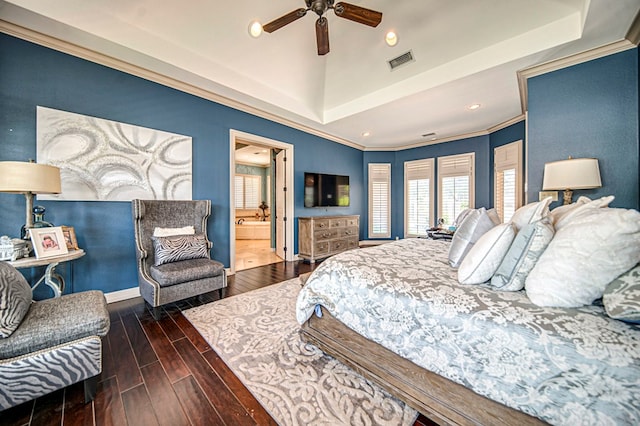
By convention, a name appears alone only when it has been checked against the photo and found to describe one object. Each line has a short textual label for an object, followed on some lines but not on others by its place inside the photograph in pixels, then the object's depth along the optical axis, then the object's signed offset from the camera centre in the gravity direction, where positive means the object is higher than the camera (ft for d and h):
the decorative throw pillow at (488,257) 4.27 -0.86
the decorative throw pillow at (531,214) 4.50 -0.10
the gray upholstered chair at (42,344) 4.04 -2.40
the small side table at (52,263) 6.19 -1.32
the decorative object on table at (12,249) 6.29 -0.95
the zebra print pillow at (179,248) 8.84 -1.40
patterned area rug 4.39 -3.70
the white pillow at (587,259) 3.12 -0.69
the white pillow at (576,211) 4.20 -0.05
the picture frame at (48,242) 6.59 -0.81
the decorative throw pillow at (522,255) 3.99 -0.79
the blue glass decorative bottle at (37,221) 7.00 -0.24
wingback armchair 8.07 -1.69
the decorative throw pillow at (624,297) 2.82 -1.11
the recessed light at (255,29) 7.05 +5.52
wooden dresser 15.66 -1.75
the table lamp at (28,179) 6.00 +0.90
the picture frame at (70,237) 7.52 -0.77
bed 2.74 -2.02
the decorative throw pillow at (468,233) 5.44 -0.56
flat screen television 17.16 +1.60
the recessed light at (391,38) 7.44 +5.46
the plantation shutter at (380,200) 22.45 +0.99
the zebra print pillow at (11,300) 4.16 -1.62
